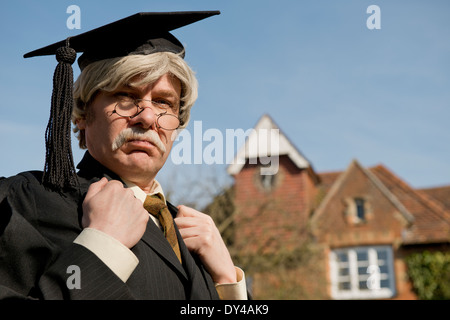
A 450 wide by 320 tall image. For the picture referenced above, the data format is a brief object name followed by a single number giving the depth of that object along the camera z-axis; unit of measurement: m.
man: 1.76
